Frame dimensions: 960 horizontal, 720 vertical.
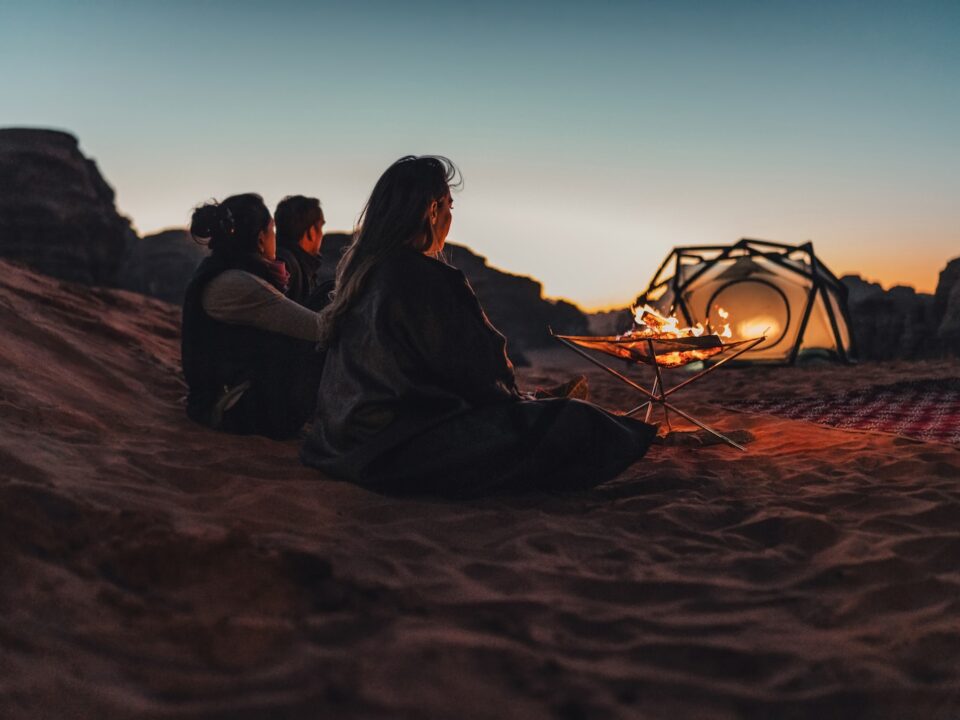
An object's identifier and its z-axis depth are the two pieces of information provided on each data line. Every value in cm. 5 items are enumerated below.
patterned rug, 450
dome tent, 1052
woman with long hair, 280
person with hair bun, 355
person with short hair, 438
